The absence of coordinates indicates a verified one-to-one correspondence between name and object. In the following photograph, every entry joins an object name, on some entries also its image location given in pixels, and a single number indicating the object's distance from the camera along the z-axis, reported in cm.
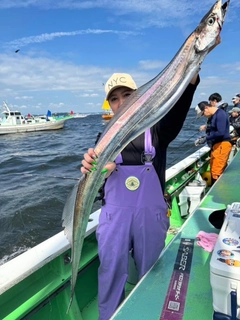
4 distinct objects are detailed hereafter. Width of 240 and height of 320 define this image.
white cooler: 141
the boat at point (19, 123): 3703
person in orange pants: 603
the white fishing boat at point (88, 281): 171
